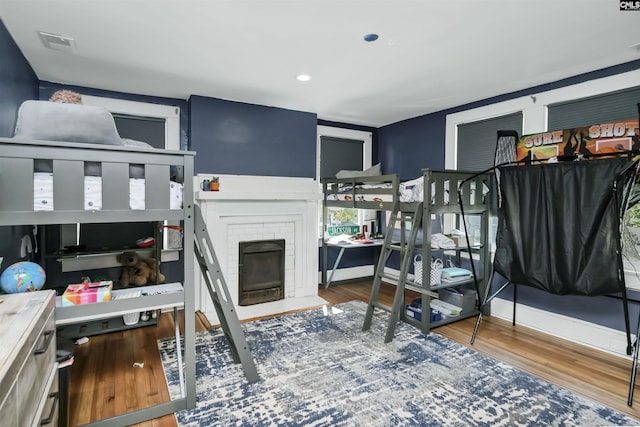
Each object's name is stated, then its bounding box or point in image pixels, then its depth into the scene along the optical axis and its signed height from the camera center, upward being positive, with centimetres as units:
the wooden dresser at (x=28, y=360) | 99 -53
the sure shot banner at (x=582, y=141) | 254 +58
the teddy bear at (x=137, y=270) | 314 -60
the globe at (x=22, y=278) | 162 -36
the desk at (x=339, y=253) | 429 -61
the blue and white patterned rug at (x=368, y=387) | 189 -116
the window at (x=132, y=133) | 321 +79
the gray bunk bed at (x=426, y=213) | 301 -3
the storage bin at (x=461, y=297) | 341 -91
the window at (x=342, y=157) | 473 +76
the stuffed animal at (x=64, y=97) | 188 +61
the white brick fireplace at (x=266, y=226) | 352 -20
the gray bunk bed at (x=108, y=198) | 157 +4
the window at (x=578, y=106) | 267 +95
